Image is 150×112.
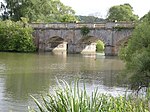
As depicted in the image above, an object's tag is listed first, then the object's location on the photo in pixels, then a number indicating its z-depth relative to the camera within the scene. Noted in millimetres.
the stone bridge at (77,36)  51500
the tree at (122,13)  84438
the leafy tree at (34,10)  70500
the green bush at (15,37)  56906
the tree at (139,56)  20516
